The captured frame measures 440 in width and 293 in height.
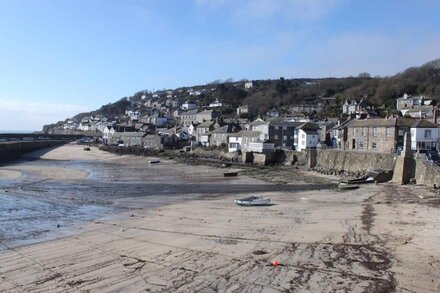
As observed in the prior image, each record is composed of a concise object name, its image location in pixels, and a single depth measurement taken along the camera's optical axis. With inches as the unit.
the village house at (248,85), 7237.2
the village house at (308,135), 2650.1
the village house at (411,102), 3587.6
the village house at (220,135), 3309.5
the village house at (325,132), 2719.0
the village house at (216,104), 6043.3
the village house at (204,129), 3641.2
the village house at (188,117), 5064.0
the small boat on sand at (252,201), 1132.5
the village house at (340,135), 2377.0
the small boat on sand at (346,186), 1478.8
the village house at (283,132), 2886.3
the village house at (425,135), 2028.8
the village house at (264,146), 2608.3
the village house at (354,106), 3622.0
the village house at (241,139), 2889.3
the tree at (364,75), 6973.4
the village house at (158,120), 5610.2
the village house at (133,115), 6609.3
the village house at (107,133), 4823.3
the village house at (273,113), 4475.9
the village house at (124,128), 4936.0
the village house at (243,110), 5039.4
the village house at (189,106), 6364.2
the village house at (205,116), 4776.8
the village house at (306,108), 4623.5
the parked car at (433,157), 1468.6
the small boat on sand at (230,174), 1975.0
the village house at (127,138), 4181.4
